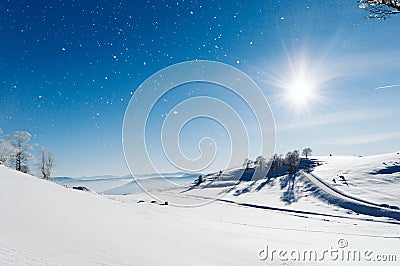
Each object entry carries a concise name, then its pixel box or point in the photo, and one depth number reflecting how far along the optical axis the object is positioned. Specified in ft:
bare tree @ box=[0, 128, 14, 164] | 149.81
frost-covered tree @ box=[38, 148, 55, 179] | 191.31
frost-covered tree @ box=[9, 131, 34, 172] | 158.40
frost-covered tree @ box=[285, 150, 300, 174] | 331.16
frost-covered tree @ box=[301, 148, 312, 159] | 410.08
